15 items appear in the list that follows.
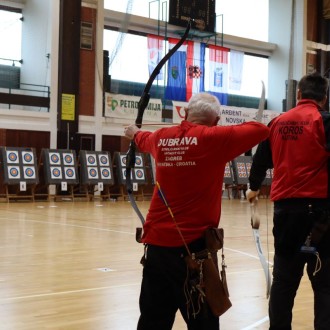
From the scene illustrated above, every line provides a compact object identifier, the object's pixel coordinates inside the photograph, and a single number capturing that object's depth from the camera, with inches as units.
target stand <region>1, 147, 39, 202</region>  608.4
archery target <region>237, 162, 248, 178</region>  775.1
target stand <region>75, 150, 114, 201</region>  657.6
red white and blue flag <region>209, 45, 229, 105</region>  817.5
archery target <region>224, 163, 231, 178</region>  767.8
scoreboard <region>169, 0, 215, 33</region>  754.2
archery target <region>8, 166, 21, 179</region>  608.7
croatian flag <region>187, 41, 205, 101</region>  784.3
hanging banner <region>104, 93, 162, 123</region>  712.4
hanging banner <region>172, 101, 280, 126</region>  756.0
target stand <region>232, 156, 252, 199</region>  770.2
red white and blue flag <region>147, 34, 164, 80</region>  771.4
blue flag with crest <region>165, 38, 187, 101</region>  767.1
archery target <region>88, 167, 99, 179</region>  657.0
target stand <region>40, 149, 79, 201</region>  633.0
